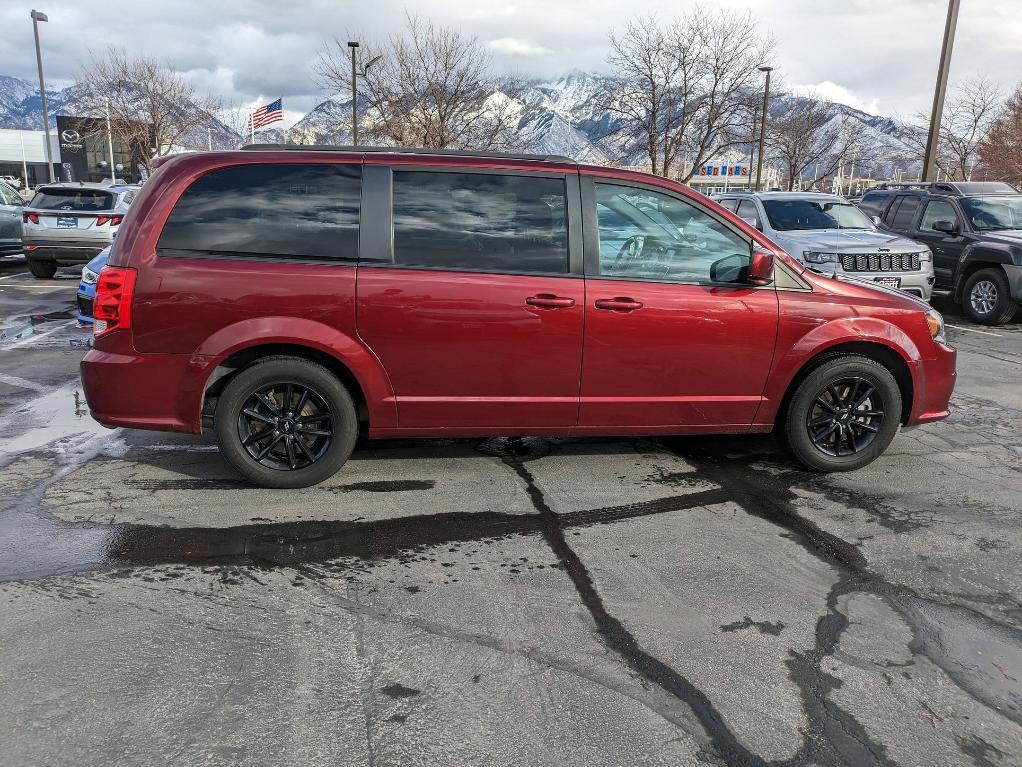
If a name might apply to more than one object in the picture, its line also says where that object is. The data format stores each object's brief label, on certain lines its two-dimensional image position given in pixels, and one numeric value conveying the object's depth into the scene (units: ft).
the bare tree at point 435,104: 81.87
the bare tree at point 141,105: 121.90
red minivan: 13.66
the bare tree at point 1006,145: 90.94
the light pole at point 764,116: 90.26
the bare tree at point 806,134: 131.54
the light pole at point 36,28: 104.43
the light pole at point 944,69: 53.72
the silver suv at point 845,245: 33.32
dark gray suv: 36.24
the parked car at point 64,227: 44.21
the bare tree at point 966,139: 95.76
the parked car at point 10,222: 50.29
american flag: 86.53
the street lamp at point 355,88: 80.43
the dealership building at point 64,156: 184.78
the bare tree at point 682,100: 85.81
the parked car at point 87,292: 25.30
